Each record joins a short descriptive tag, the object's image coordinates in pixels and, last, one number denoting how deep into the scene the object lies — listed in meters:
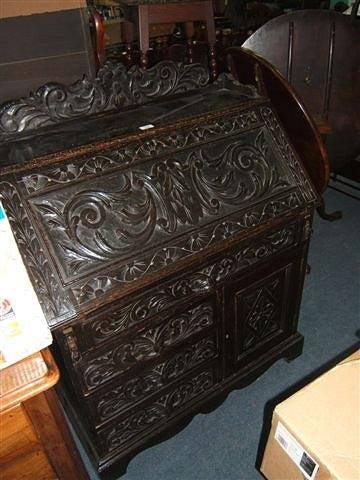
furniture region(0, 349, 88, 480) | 0.66
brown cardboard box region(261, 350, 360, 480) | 0.74
